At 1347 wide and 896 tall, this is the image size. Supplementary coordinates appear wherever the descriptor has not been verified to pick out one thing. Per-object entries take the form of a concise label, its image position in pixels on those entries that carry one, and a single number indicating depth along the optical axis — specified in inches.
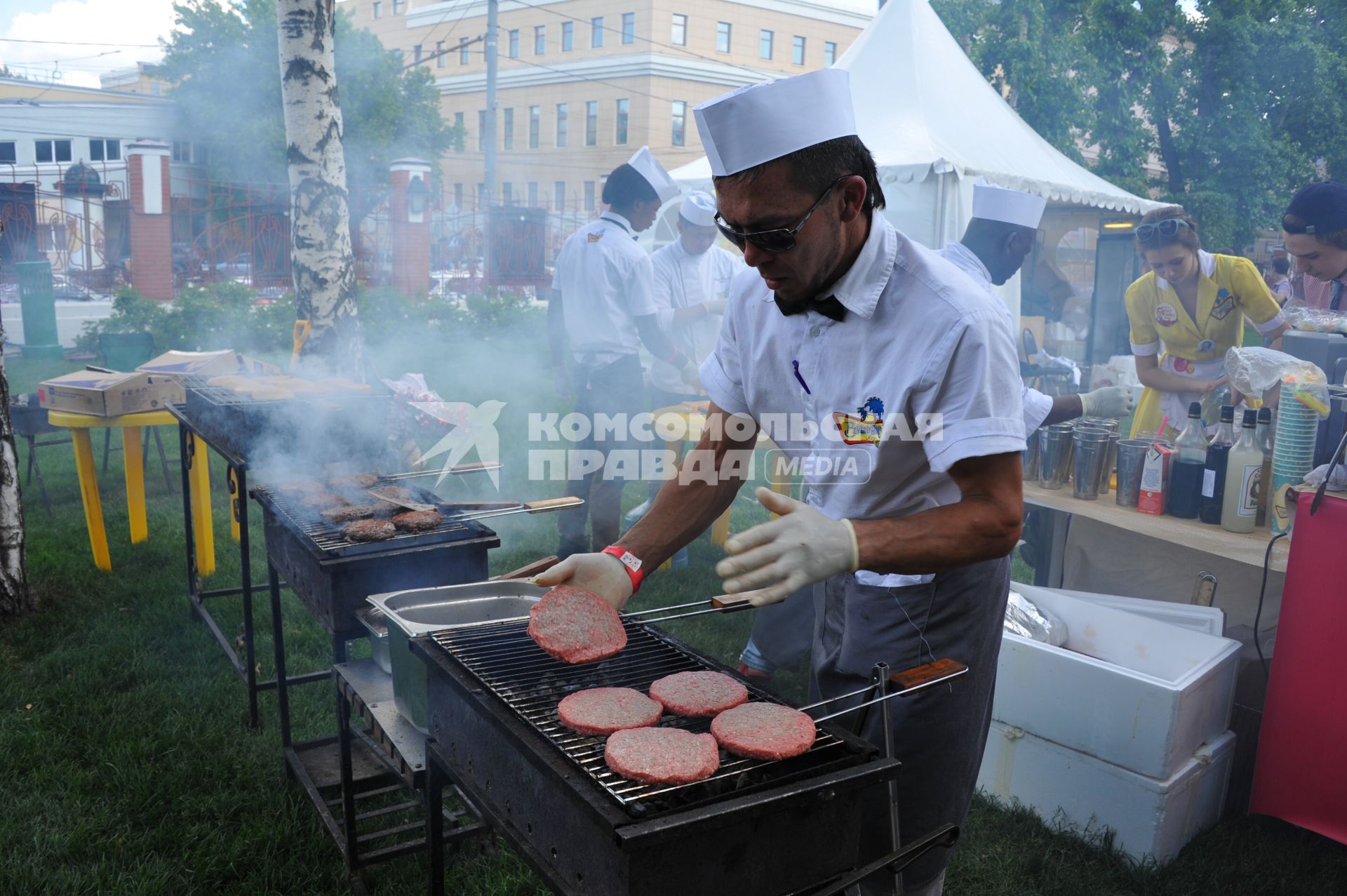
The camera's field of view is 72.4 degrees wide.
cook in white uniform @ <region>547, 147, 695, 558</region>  237.9
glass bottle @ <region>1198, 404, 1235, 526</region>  140.6
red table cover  117.3
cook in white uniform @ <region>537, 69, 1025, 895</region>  68.8
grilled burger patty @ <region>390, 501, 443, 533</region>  125.3
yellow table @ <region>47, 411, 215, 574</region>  226.1
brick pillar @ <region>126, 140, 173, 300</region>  709.9
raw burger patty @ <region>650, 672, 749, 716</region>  73.0
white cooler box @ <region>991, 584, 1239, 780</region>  124.7
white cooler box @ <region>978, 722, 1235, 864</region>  126.3
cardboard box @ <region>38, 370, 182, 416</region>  226.7
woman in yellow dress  194.7
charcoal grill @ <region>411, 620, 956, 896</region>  58.2
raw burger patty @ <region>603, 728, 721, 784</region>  61.8
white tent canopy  392.8
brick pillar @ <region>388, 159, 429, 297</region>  764.0
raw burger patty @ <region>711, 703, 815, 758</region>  64.7
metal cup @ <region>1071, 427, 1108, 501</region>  156.2
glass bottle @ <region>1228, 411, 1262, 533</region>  137.2
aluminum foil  143.5
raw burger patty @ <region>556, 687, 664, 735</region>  68.5
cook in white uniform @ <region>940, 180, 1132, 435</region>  172.7
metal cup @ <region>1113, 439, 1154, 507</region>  152.5
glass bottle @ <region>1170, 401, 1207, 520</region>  144.7
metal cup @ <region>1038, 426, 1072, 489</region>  165.0
